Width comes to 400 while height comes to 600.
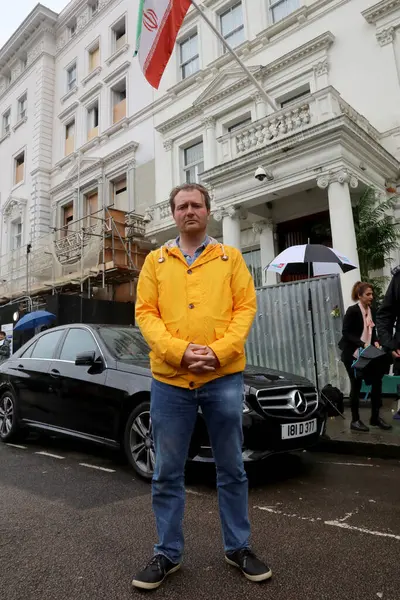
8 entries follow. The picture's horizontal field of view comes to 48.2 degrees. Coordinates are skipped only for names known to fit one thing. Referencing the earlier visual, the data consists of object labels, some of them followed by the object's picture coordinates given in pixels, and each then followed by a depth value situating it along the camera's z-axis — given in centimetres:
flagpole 1026
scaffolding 1480
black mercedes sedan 401
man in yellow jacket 221
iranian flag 1027
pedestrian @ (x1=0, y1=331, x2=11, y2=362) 1306
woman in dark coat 584
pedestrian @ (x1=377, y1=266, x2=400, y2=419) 375
